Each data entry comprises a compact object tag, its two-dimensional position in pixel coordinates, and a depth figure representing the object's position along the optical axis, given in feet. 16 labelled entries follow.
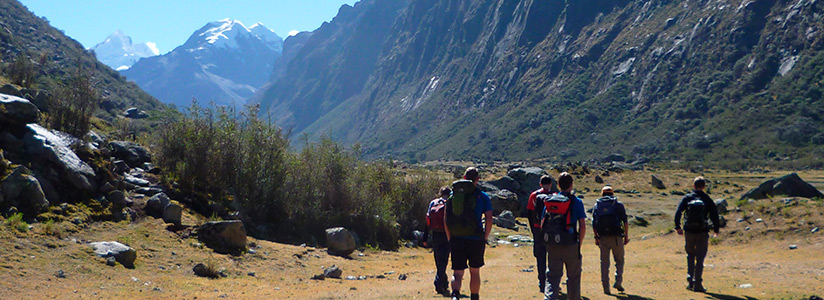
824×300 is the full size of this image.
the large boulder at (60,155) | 36.99
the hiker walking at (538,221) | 27.60
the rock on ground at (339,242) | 48.16
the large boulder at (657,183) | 142.82
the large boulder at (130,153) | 48.73
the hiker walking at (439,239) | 29.22
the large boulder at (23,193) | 32.04
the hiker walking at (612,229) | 31.45
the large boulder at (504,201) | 96.99
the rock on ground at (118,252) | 31.04
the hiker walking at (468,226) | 24.27
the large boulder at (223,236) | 38.91
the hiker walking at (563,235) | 24.34
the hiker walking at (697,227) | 31.19
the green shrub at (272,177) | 49.21
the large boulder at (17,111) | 36.24
